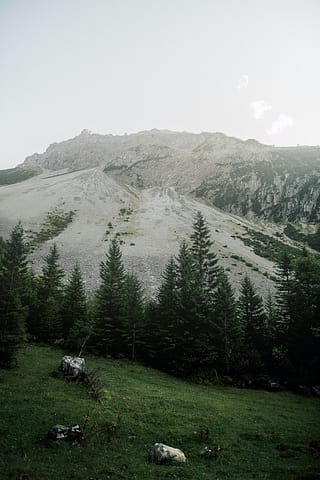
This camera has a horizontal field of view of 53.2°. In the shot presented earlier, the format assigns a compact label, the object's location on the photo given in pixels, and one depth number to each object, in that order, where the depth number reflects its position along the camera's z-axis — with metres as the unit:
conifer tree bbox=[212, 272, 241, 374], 42.28
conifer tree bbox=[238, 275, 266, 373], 43.44
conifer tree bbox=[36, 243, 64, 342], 45.84
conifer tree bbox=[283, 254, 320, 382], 41.56
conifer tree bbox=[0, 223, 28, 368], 29.64
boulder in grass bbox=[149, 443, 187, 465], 16.69
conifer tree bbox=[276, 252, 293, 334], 46.16
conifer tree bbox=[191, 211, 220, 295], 62.12
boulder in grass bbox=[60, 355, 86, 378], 28.83
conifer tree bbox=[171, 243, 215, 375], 41.12
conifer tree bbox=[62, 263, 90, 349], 46.88
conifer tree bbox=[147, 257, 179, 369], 43.06
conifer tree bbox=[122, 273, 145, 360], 45.16
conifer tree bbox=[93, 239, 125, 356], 45.25
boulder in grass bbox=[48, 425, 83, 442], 17.55
